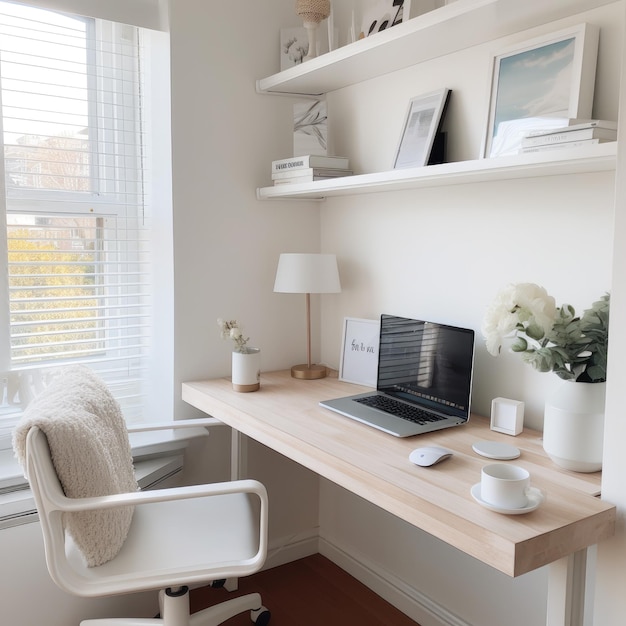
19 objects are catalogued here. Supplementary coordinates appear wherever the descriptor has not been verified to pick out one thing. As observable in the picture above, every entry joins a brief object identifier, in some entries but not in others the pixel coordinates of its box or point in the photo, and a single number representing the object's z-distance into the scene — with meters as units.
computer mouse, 1.45
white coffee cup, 1.21
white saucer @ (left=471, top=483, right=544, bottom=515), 1.20
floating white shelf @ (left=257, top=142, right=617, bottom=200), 1.37
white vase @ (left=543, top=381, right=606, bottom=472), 1.40
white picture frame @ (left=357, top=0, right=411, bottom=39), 1.94
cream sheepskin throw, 1.42
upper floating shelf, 1.55
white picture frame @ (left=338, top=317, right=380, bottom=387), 2.23
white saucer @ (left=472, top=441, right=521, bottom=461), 1.51
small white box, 1.68
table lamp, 2.27
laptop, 1.79
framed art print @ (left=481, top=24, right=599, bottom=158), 1.53
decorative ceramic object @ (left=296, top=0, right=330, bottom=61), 2.15
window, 2.11
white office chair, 1.43
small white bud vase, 2.14
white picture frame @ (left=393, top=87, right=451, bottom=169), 1.94
